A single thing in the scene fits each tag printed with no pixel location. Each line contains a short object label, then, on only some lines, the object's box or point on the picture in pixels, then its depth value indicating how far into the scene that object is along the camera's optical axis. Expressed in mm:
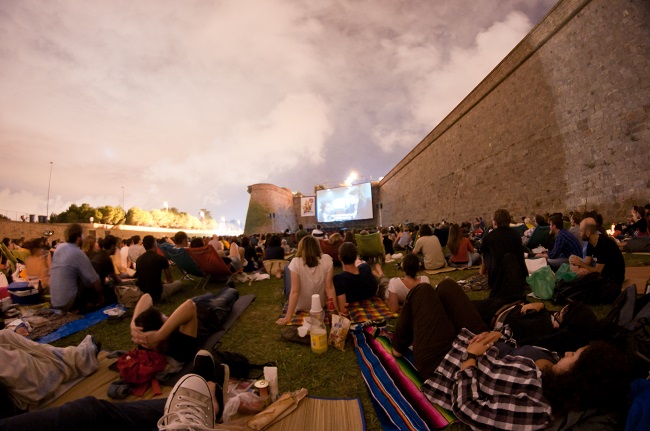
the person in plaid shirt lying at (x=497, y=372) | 1489
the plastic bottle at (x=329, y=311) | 3788
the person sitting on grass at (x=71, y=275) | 4359
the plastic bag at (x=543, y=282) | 4105
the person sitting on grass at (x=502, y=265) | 3180
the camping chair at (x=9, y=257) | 6934
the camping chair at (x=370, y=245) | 7914
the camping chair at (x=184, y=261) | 5930
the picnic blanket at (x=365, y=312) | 3813
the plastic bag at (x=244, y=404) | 1977
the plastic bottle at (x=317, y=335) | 2924
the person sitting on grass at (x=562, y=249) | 4816
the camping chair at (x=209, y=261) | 5777
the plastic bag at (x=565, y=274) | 4035
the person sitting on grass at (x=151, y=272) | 5023
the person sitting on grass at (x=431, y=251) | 6781
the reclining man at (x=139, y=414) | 1219
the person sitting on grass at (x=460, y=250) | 6750
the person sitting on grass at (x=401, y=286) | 3461
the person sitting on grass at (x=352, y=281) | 4035
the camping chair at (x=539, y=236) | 7102
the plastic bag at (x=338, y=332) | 3004
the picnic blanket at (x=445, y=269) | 6566
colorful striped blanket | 1895
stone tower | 37719
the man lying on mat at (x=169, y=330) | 2570
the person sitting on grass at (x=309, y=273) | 3730
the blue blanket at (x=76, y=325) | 3679
